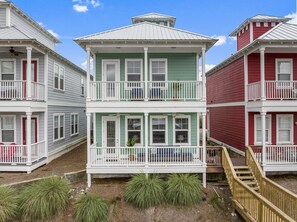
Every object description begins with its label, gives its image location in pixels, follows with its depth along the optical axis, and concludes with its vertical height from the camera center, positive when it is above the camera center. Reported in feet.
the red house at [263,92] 40.20 +3.78
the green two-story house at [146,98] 37.86 +2.28
